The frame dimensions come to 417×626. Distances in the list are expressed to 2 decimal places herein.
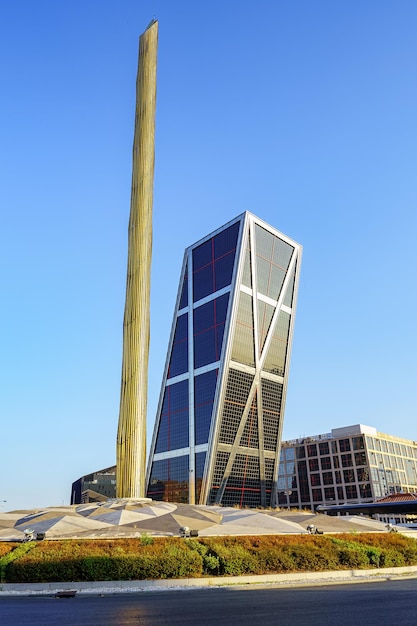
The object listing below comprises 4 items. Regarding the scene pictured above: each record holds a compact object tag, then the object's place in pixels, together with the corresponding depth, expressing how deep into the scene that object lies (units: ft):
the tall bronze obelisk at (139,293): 190.60
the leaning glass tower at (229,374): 388.37
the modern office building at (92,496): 590.14
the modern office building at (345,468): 523.70
